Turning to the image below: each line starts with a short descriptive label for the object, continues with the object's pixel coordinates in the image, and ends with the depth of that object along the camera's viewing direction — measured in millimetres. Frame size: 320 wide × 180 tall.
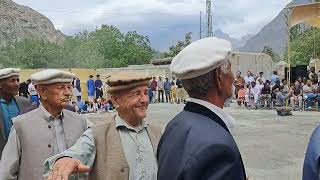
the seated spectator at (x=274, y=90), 20906
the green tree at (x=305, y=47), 41750
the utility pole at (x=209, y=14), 49009
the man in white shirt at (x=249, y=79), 22664
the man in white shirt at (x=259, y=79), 21703
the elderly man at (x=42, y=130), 3400
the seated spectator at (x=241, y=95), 22156
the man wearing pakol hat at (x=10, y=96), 4641
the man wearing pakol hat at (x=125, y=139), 2736
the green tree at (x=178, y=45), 58706
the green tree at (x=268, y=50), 75188
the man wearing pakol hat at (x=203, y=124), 1768
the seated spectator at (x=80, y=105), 20978
